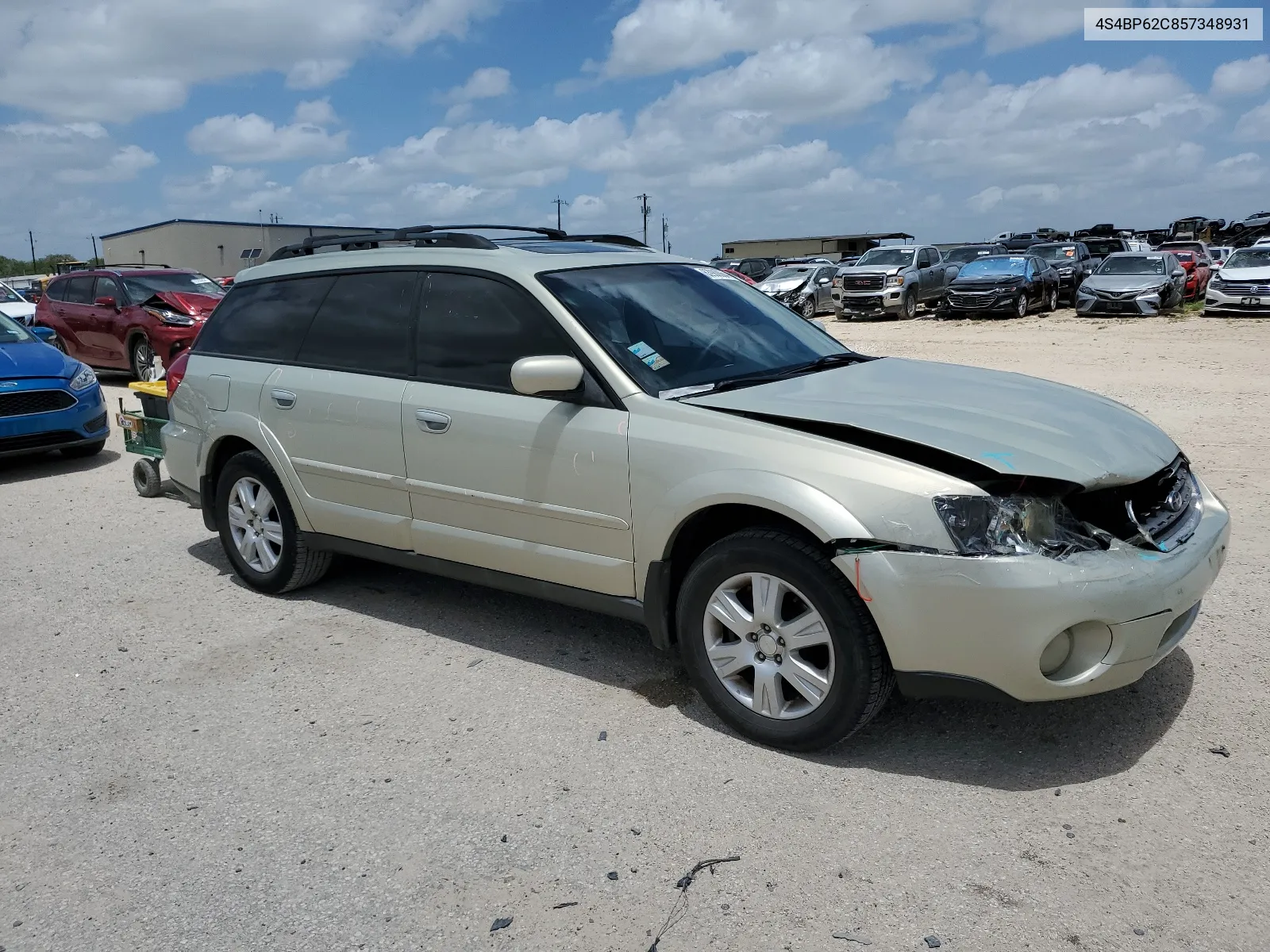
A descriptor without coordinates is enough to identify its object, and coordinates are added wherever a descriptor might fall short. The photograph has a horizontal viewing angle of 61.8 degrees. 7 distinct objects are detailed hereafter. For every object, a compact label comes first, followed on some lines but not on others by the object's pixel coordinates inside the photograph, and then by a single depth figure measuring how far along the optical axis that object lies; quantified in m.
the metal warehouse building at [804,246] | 83.69
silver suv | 3.35
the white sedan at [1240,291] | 23.50
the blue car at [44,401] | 9.07
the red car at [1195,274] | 27.88
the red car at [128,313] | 14.90
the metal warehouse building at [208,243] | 60.31
